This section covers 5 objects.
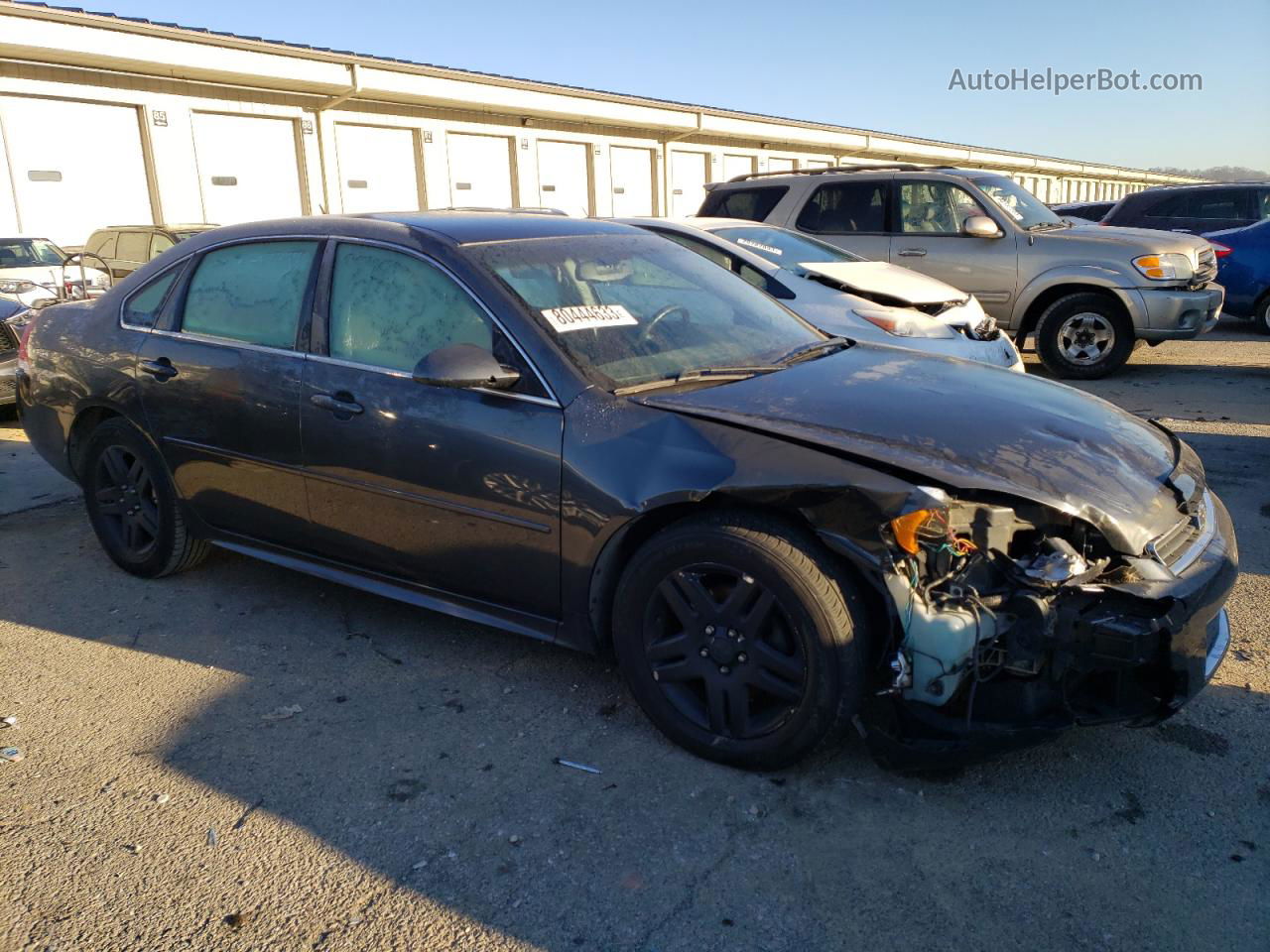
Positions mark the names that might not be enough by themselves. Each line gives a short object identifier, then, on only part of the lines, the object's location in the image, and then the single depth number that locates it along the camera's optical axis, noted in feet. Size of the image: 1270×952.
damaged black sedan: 8.74
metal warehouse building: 55.11
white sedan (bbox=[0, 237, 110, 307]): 41.14
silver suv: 29.58
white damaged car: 21.43
